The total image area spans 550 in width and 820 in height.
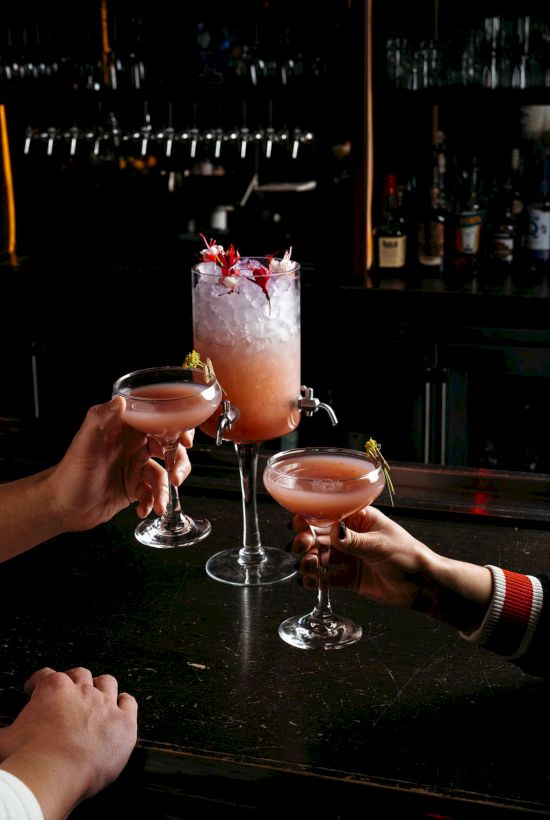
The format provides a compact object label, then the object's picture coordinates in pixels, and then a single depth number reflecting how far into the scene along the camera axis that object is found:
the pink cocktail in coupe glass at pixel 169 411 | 1.41
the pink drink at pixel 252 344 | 1.49
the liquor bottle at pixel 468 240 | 3.52
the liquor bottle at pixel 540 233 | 3.47
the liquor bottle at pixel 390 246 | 3.57
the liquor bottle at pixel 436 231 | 3.53
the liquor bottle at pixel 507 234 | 3.47
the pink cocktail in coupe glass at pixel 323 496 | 1.23
